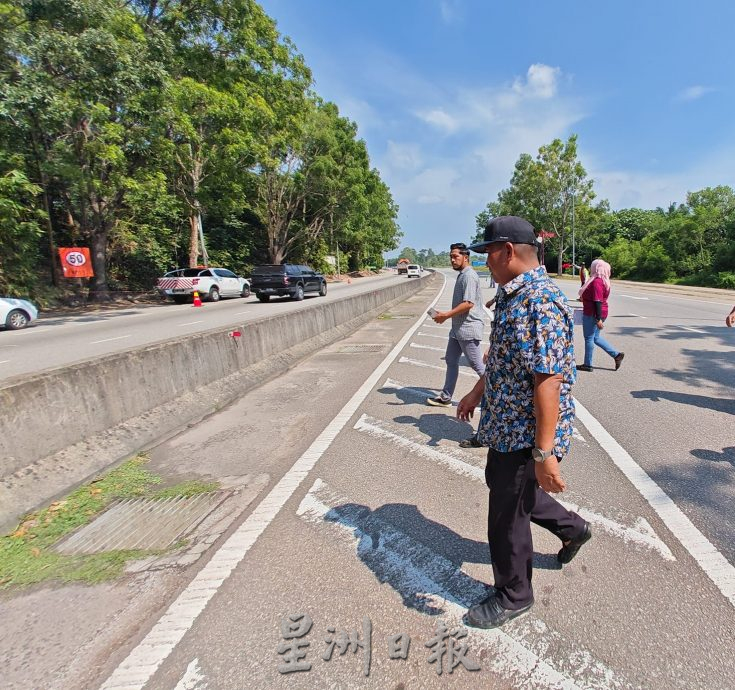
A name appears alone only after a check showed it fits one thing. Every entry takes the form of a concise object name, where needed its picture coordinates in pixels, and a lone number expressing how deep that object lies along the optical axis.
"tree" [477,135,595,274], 52.28
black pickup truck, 21.55
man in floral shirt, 1.83
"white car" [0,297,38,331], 13.06
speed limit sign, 18.08
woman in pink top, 6.86
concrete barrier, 3.22
